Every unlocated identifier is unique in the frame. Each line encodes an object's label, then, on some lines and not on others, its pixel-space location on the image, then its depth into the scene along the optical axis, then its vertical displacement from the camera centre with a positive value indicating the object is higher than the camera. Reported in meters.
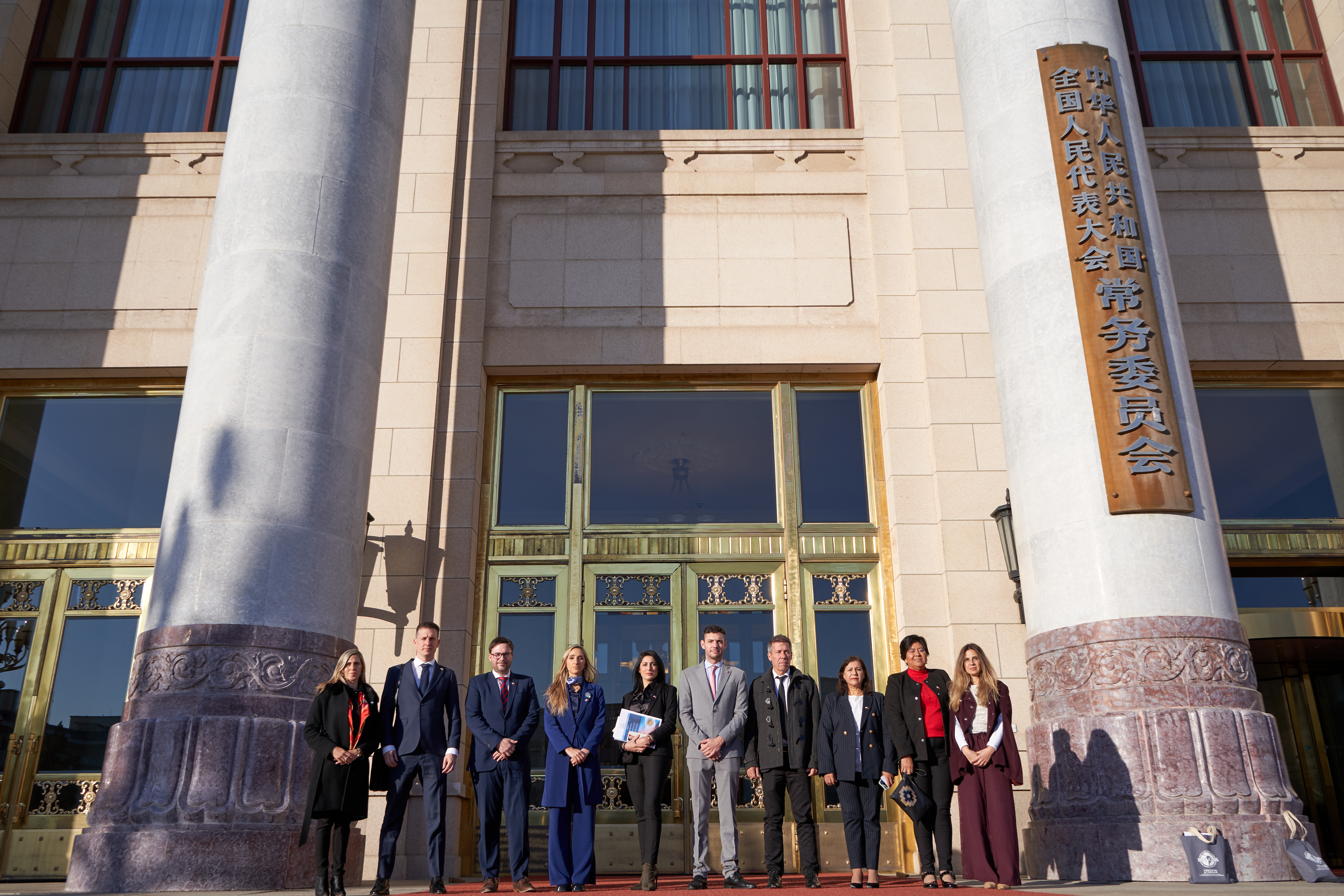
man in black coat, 7.72 +0.55
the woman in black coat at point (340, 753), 6.76 +0.43
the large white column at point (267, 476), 7.12 +2.52
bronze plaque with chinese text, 8.11 +4.06
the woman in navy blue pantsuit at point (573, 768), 7.51 +0.36
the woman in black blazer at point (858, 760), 7.56 +0.39
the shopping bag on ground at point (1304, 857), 6.84 -0.27
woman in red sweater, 7.70 +0.60
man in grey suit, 7.93 +0.71
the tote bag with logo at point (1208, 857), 6.85 -0.27
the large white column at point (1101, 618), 7.25 +1.37
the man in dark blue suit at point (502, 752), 7.43 +0.47
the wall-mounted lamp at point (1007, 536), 9.93 +2.49
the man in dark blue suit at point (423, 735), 7.31 +0.58
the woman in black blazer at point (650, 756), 7.69 +0.44
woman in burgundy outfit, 7.36 +0.31
